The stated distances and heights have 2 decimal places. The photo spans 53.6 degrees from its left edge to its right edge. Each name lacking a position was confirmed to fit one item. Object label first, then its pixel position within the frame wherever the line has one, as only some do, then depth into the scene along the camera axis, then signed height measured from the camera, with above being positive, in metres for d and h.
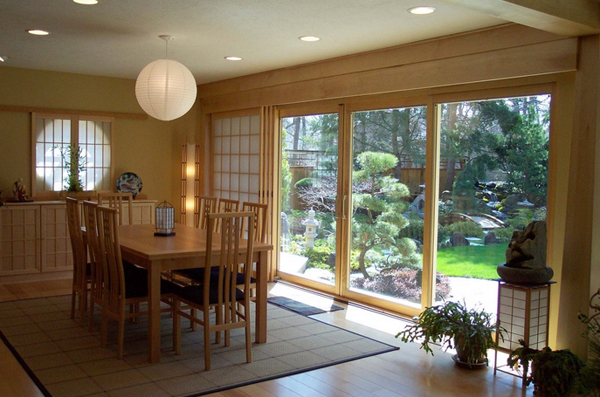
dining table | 3.94 -0.63
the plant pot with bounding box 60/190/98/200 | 7.00 -0.34
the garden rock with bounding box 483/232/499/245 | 4.49 -0.50
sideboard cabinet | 6.41 -0.85
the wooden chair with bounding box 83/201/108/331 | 4.38 -0.72
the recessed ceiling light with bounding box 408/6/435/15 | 3.85 +1.06
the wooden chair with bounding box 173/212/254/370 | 3.88 -0.85
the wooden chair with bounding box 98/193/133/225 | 5.72 -0.32
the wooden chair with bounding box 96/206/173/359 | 4.04 -0.84
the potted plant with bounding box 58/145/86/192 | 7.05 +0.03
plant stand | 3.69 -0.89
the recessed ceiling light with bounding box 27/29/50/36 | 4.82 +1.09
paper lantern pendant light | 4.57 +0.62
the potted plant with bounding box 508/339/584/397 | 3.35 -1.13
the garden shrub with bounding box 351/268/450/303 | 4.92 -1.01
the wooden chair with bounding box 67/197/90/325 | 4.79 -0.76
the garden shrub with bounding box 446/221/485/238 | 4.61 -0.44
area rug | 3.56 -1.29
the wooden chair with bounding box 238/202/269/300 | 5.03 -0.48
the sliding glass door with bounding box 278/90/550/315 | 4.39 -0.20
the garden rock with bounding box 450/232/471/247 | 4.72 -0.54
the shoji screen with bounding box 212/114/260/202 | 7.02 +0.14
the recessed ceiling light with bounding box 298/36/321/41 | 4.81 +1.08
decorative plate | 7.38 -0.21
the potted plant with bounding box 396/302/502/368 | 3.89 -1.05
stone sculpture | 3.71 -0.54
